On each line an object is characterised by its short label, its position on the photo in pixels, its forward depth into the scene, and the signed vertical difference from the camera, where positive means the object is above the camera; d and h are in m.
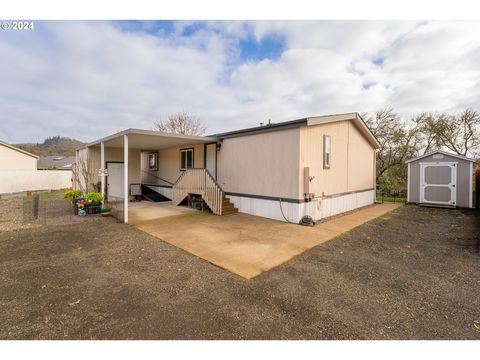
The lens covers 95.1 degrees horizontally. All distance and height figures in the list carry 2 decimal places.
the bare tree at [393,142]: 17.56 +2.80
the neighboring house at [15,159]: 18.75 +1.35
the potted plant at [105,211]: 8.46 -1.43
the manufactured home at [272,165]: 7.47 +0.45
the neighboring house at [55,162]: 28.65 +1.71
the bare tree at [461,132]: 16.69 +3.55
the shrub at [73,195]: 9.82 -0.94
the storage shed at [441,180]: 10.48 -0.14
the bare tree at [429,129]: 17.27 +3.81
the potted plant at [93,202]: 8.75 -1.13
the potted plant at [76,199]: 8.61 -1.04
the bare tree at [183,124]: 26.52 +6.23
